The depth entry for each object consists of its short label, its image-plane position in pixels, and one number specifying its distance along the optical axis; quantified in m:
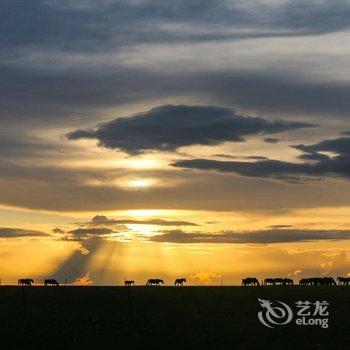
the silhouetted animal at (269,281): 126.06
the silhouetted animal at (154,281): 139.75
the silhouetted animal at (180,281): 142.00
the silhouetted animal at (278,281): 126.61
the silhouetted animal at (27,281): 128.15
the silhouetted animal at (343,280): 126.01
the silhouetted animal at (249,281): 126.25
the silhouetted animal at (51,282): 125.39
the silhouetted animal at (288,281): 126.19
